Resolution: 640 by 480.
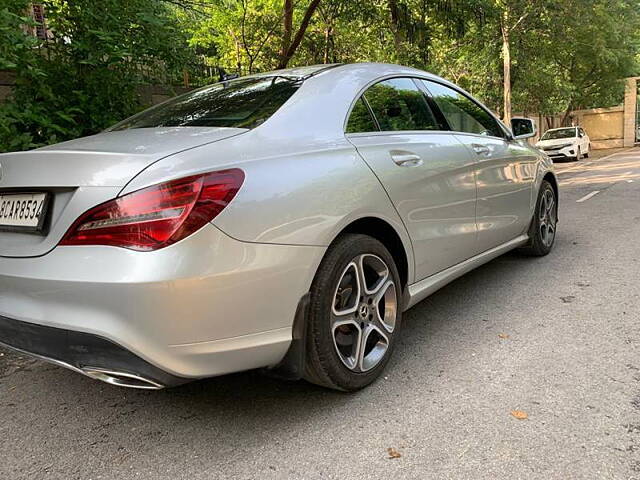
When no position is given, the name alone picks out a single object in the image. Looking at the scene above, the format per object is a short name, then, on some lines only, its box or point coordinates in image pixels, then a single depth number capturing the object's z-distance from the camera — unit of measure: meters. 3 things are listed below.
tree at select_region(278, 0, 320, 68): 9.45
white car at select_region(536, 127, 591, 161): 21.14
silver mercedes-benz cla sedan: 1.93
